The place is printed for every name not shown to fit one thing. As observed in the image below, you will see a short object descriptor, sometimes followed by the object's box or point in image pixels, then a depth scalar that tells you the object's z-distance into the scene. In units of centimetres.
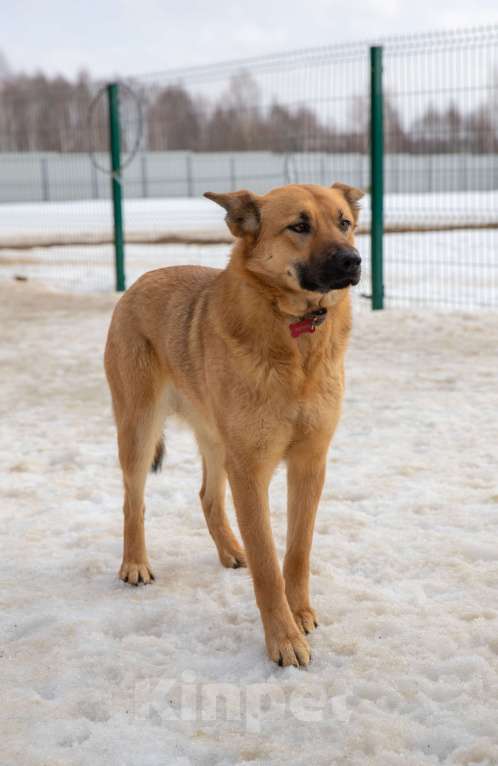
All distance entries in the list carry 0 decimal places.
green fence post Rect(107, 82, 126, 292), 1104
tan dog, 277
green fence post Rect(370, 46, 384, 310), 877
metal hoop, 1112
